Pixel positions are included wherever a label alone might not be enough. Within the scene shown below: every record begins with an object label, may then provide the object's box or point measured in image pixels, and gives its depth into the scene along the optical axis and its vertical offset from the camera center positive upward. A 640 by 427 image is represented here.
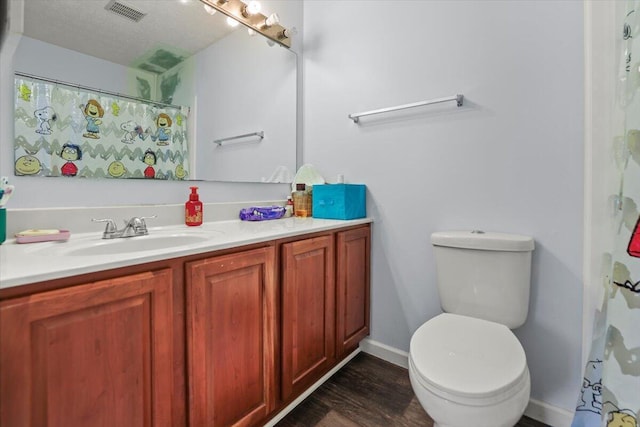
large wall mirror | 1.11 +0.66
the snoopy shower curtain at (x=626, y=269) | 0.77 -0.16
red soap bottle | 1.40 +0.00
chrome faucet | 1.12 -0.07
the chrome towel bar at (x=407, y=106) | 1.44 +0.55
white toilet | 0.85 -0.47
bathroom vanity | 0.63 -0.34
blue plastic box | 1.64 +0.05
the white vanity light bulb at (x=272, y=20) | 1.75 +1.13
